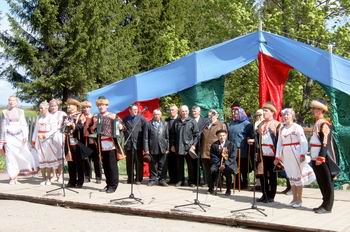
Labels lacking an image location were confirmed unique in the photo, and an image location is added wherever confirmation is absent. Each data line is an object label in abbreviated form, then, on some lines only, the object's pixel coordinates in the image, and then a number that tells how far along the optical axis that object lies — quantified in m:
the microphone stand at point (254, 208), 7.80
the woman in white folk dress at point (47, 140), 10.98
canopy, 10.53
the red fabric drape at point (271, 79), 11.14
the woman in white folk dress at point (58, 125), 10.95
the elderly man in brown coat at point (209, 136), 10.10
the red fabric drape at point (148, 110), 12.36
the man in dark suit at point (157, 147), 11.09
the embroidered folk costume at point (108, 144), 9.88
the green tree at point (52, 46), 21.55
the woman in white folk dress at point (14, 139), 11.27
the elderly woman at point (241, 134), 10.18
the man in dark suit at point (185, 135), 10.80
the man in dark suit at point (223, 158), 9.62
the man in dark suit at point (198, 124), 10.86
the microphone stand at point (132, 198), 8.86
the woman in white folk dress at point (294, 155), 8.40
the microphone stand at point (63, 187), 9.85
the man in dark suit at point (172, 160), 11.32
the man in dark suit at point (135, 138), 11.12
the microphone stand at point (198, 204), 8.26
